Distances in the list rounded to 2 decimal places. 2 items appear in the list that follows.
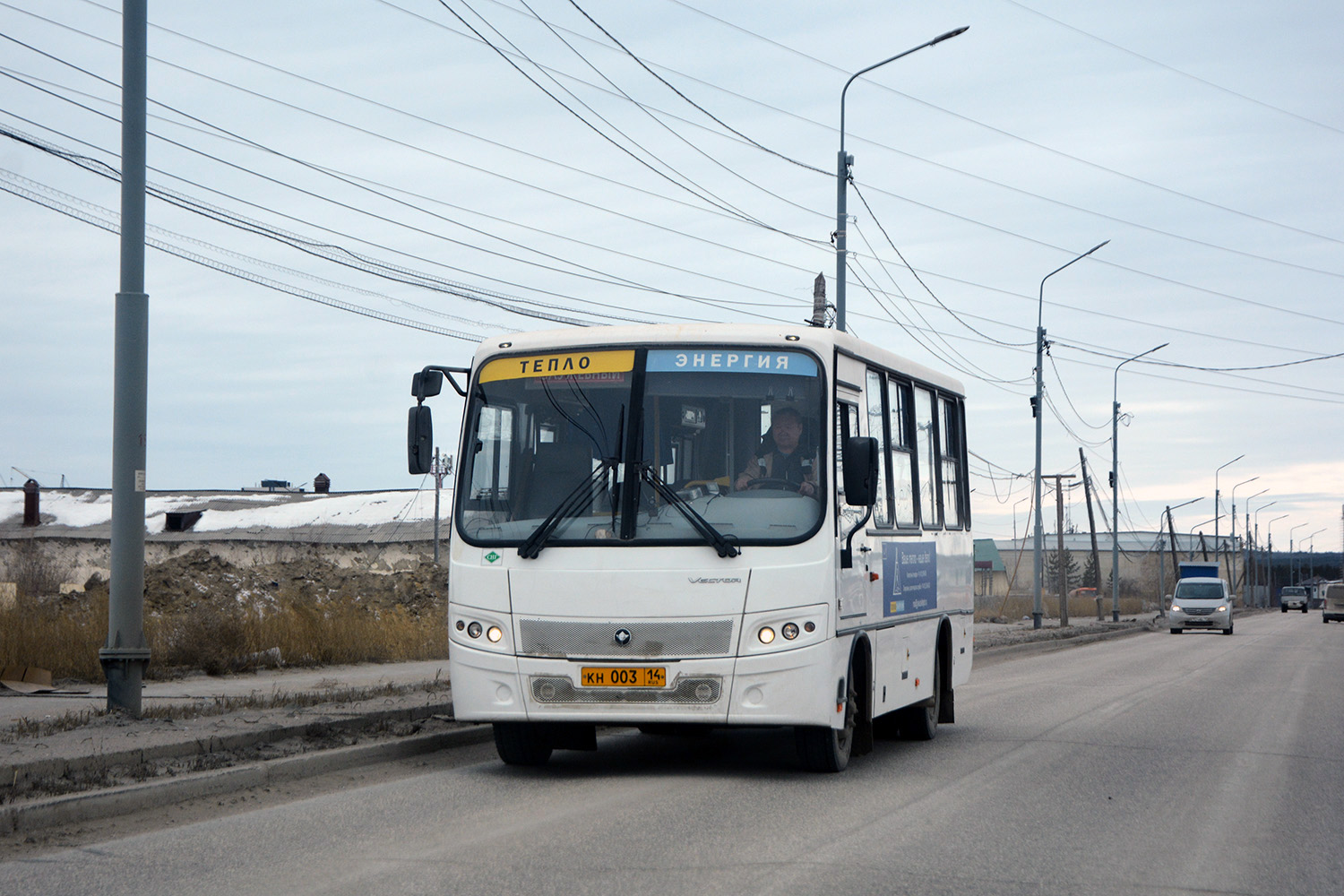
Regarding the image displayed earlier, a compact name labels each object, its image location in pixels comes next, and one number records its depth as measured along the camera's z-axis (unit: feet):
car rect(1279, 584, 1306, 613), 326.63
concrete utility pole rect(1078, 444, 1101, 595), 203.06
